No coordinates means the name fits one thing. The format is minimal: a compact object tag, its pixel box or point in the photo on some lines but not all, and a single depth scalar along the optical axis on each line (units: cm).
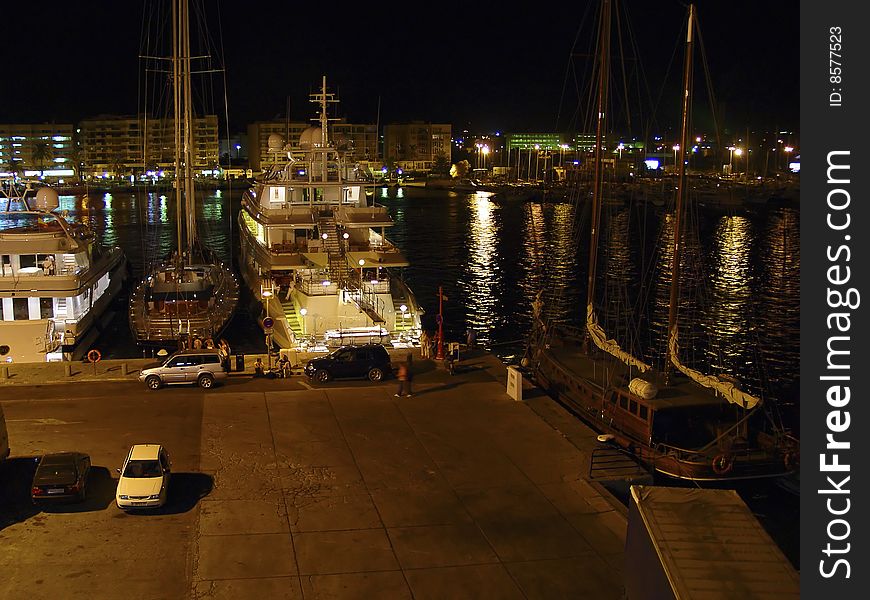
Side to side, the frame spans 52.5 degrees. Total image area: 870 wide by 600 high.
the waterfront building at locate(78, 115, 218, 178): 18481
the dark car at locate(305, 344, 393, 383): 2669
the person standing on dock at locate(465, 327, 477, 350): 3195
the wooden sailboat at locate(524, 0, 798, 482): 2172
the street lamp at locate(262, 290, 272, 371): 2848
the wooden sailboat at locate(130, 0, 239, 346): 3525
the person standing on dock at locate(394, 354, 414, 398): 2506
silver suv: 2573
